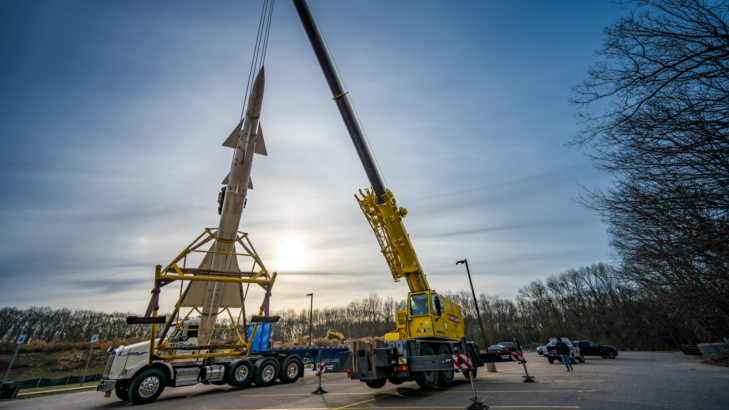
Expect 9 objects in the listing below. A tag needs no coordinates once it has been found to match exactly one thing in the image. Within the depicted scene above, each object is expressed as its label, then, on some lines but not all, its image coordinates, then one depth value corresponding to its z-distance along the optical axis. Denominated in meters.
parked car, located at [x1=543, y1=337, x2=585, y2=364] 17.08
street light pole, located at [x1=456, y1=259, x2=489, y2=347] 19.92
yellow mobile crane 7.44
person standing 12.84
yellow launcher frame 8.98
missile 10.85
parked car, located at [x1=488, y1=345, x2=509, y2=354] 24.14
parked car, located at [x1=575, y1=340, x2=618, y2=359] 20.58
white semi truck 8.27
